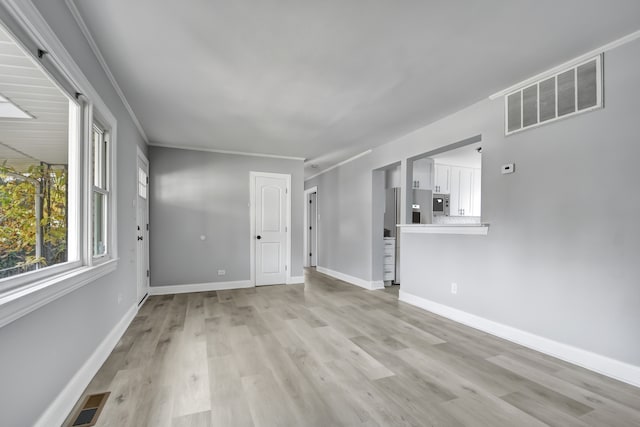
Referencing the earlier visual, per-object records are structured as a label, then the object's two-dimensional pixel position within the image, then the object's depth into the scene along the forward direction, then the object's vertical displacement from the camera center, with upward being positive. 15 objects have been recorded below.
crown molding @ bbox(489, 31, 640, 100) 2.17 +1.26
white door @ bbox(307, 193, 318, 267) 7.89 -0.45
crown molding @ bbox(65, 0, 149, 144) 1.88 +1.27
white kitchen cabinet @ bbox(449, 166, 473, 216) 6.62 +0.50
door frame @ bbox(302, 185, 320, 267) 8.14 -0.39
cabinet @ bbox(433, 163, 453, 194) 6.46 +0.76
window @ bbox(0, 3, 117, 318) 1.29 +0.22
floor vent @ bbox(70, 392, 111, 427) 1.71 -1.22
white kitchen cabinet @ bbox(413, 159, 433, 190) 5.69 +0.76
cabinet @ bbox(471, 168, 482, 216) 6.82 +0.46
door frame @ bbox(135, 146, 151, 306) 3.99 -0.33
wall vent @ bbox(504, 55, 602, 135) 2.38 +1.04
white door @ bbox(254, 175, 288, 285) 5.59 -0.32
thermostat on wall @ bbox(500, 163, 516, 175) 2.97 +0.46
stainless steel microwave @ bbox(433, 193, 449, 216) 6.29 +0.19
